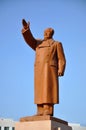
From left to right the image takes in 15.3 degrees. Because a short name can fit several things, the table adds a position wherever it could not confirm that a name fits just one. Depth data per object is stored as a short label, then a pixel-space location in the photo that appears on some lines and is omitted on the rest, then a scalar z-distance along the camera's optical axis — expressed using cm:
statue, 788
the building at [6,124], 3378
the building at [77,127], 4138
